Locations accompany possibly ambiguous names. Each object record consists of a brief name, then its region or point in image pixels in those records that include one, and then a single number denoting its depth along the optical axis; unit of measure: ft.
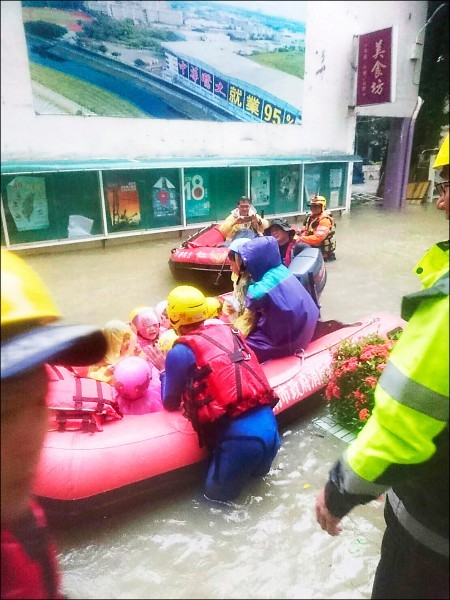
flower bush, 9.13
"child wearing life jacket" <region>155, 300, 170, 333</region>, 12.30
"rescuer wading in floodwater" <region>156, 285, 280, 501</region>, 7.25
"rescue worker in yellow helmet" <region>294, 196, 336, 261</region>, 21.15
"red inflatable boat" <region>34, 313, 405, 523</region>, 6.93
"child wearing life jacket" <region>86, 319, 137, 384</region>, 9.52
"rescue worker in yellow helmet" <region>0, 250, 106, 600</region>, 2.08
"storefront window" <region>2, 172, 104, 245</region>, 23.32
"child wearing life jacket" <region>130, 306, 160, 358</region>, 11.22
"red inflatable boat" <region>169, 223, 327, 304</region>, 18.92
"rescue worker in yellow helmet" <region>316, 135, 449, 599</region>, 2.93
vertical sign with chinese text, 31.71
